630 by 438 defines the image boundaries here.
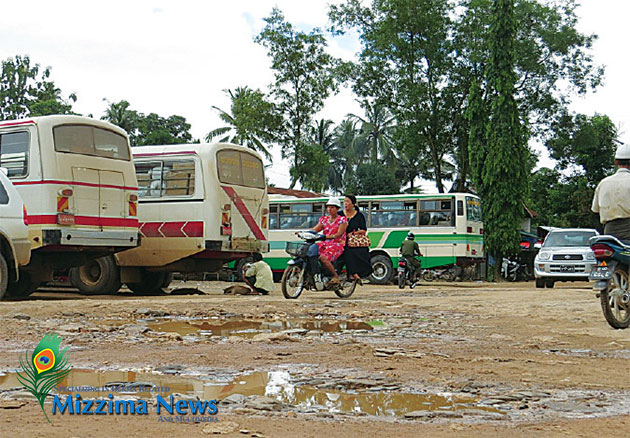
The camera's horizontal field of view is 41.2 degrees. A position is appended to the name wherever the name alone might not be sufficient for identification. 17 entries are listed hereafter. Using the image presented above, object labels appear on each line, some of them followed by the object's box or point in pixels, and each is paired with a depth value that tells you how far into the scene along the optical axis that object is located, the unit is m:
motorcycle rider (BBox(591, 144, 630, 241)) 8.16
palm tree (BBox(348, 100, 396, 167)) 57.44
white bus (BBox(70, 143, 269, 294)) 15.99
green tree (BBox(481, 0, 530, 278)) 33.09
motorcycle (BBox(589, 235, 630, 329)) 8.11
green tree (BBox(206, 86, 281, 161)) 34.53
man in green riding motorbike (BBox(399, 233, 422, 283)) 22.33
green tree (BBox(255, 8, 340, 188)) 34.31
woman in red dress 13.61
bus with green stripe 26.19
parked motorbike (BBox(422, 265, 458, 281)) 30.45
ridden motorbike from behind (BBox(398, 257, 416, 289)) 22.00
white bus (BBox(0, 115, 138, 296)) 13.41
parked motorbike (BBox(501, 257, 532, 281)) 34.28
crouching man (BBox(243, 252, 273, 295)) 16.05
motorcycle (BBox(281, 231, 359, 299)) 13.45
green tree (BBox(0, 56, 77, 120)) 52.66
